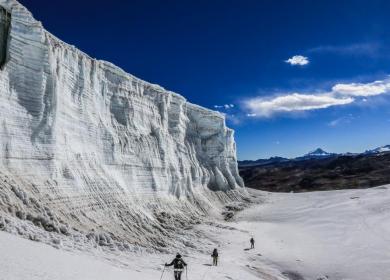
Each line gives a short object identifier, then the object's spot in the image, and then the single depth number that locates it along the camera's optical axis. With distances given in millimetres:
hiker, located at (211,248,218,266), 20109
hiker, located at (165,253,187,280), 13695
